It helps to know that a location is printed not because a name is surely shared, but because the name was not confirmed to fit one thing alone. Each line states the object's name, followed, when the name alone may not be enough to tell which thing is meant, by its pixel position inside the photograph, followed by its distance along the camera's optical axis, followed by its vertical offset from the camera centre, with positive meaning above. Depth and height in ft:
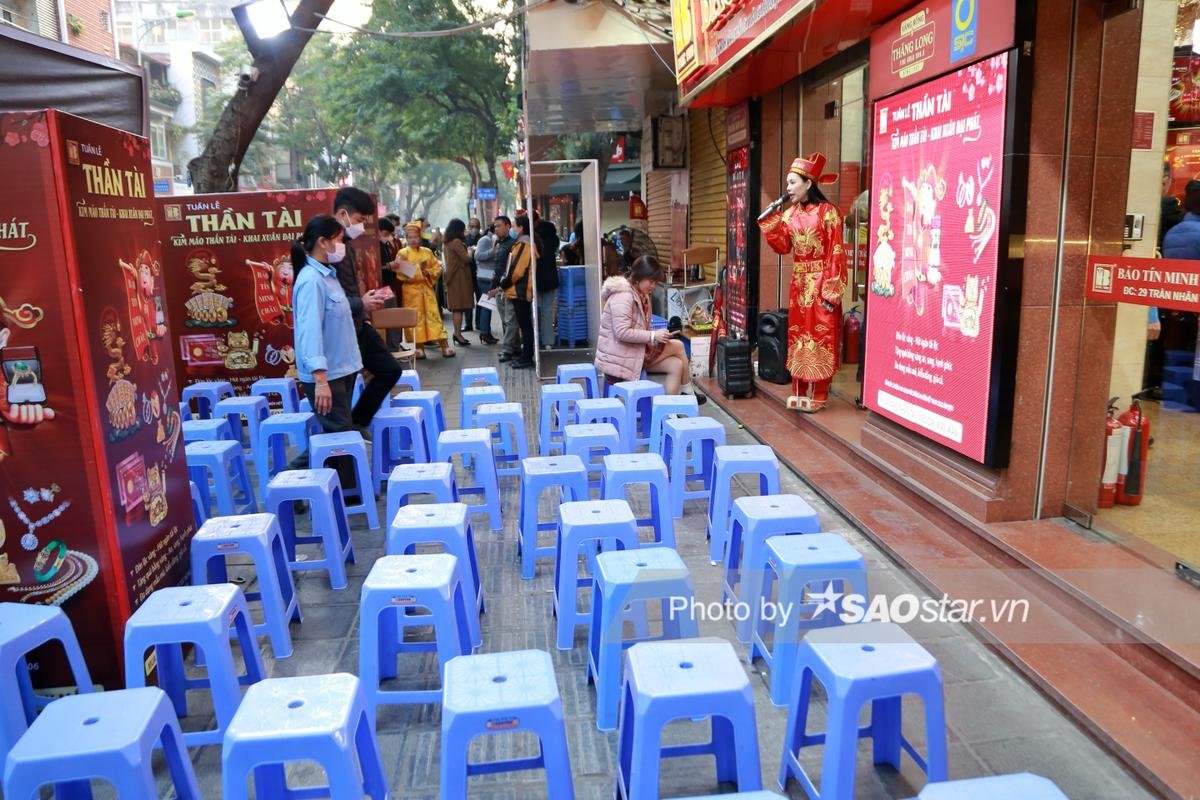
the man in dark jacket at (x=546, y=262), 34.42 -0.55
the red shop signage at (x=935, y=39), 13.21 +3.38
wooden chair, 27.89 -2.17
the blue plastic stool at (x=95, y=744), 6.99 -3.98
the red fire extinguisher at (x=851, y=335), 28.55 -3.13
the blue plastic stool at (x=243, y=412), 19.79 -3.61
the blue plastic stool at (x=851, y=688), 7.70 -4.08
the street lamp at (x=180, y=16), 63.46 +18.34
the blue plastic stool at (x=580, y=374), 22.93 -3.34
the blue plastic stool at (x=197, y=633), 9.37 -4.06
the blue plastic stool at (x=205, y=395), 23.18 -3.72
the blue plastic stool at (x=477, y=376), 23.05 -3.36
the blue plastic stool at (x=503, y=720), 7.34 -4.01
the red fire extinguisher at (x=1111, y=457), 14.14 -3.66
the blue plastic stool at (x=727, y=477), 14.44 -3.95
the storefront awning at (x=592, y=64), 29.55 +7.25
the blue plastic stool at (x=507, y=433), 18.67 -4.14
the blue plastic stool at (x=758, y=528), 11.69 -3.89
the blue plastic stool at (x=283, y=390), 23.43 -3.66
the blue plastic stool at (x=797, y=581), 10.17 -4.02
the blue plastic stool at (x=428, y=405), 20.30 -3.60
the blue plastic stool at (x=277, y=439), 18.49 -3.95
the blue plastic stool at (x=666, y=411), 18.81 -3.61
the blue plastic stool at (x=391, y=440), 18.89 -4.24
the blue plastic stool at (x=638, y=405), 19.45 -3.86
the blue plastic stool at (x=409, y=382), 23.02 -3.47
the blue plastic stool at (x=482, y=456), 16.17 -3.87
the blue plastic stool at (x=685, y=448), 16.30 -4.03
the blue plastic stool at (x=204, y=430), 18.15 -3.64
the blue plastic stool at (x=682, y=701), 7.40 -3.93
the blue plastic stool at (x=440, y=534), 11.82 -3.93
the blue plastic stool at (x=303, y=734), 6.99 -3.91
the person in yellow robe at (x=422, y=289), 37.11 -1.61
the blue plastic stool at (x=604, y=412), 18.57 -3.54
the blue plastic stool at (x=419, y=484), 14.29 -3.86
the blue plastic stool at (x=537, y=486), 14.16 -3.92
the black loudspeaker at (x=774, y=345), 25.55 -3.08
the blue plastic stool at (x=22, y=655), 8.80 -4.22
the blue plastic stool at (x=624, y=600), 9.89 -4.09
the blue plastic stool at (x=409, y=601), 9.81 -3.97
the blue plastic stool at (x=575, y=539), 11.66 -3.96
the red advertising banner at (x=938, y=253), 13.87 -0.27
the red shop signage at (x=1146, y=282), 11.08 -0.68
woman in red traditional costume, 21.61 -0.67
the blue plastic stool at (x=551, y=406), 20.47 -3.76
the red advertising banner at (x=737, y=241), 28.37 +0.07
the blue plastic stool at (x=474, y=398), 20.88 -3.58
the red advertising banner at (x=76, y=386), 9.72 -1.50
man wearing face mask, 19.17 -1.96
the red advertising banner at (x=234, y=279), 25.26 -0.67
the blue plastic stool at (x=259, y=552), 11.83 -4.12
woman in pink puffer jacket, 21.79 -2.03
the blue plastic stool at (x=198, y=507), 15.99 -4.64
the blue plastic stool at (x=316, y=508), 14.21 -4.23
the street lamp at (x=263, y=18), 27.30 +7.55
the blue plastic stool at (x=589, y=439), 16.43 -3.65
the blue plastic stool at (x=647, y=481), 13.88 -3.76
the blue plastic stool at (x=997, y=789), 5.89 -3.80
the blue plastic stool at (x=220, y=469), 16.06 -4.02
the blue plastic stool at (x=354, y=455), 16.34 -3.80
